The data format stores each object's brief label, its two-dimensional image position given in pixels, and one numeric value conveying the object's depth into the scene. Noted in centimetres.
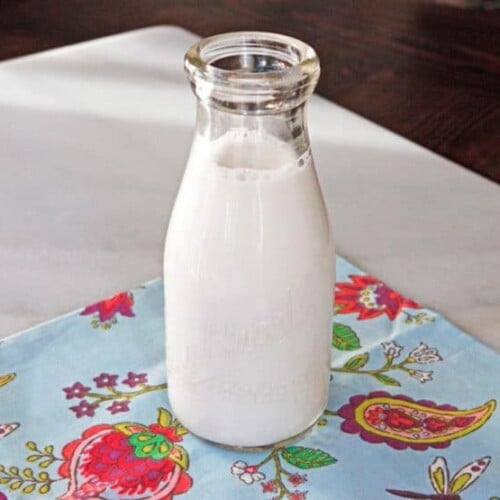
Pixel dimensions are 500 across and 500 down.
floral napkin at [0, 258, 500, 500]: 45
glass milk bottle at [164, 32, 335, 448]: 43
